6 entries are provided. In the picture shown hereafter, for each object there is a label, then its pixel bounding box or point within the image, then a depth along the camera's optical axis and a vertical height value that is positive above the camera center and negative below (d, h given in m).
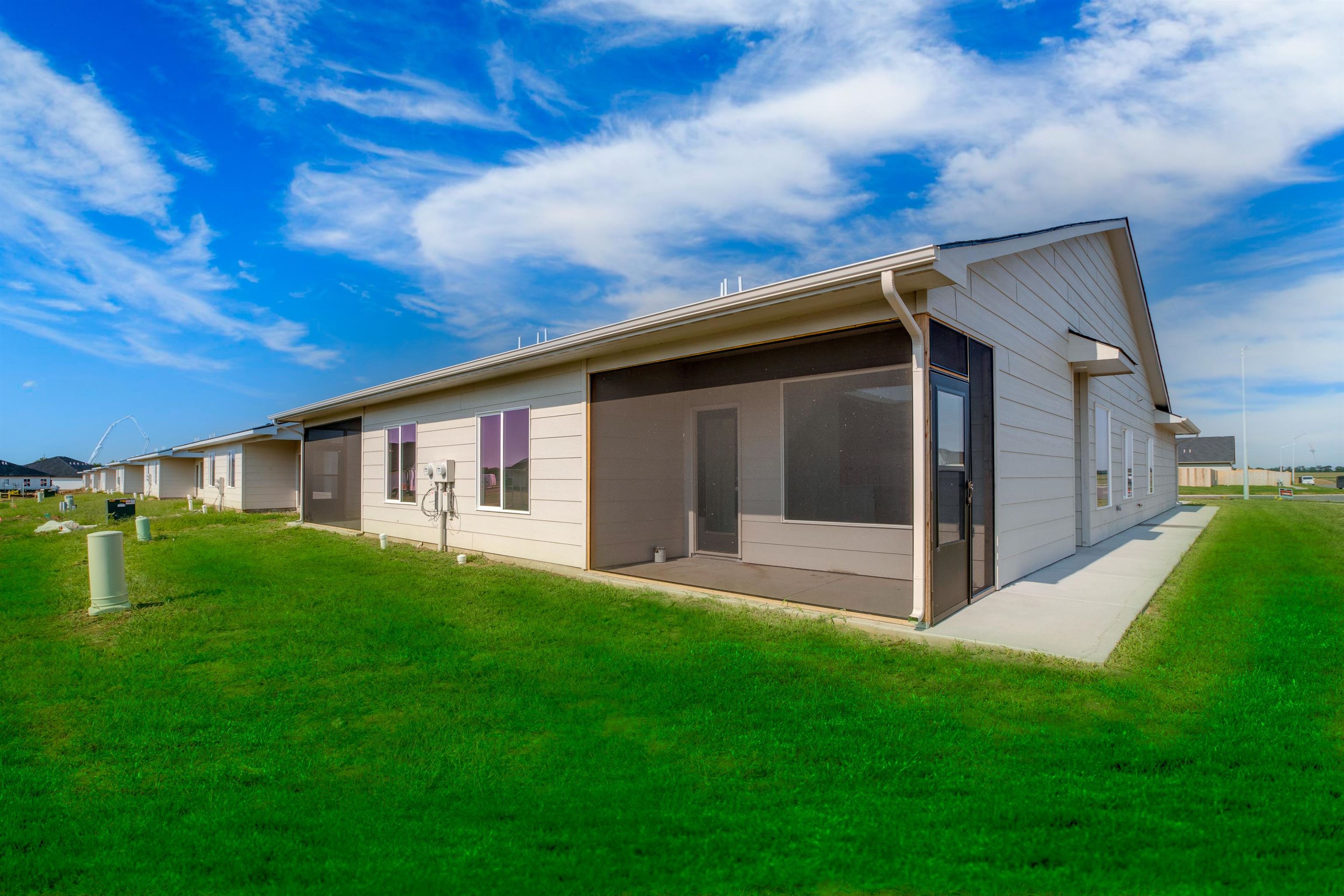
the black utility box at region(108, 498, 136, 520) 15.74 -1.09
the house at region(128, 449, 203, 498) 29.39 -0.48
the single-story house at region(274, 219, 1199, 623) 5.10 +0.33
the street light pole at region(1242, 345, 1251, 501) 24.77 -0.50
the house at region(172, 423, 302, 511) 19.36 -0.15
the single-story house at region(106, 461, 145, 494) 36.41 -0.68
